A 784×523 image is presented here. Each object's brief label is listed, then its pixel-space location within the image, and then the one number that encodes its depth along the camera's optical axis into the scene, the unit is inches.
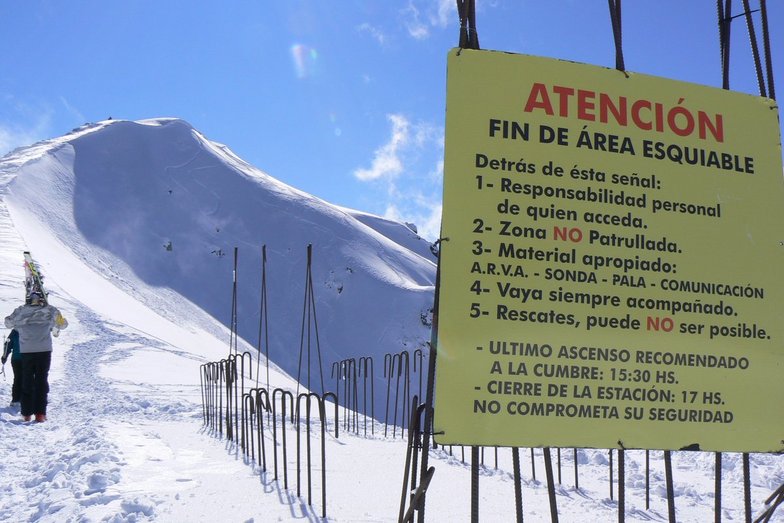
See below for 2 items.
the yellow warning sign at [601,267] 85.9
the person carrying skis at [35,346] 303.7
